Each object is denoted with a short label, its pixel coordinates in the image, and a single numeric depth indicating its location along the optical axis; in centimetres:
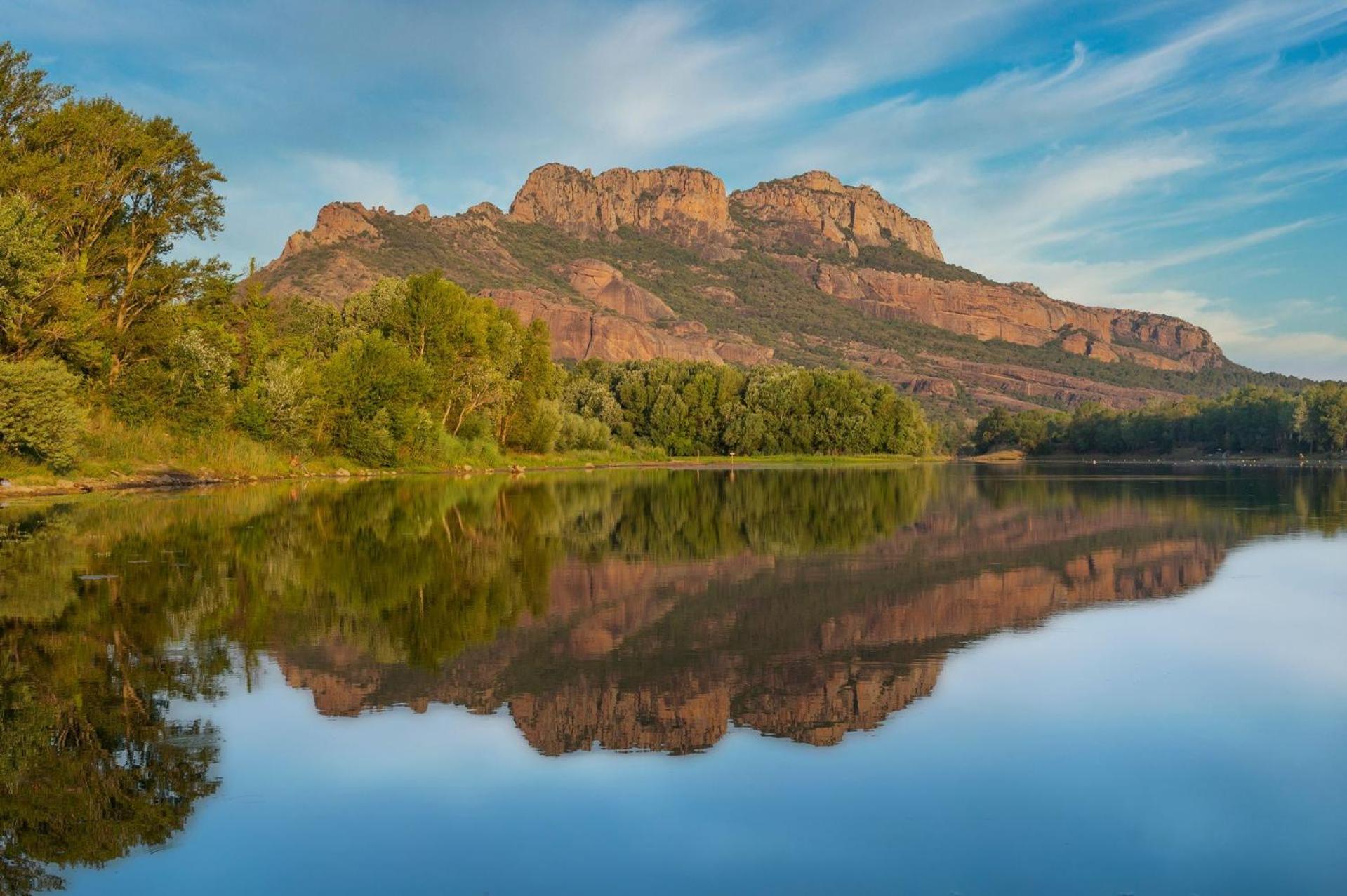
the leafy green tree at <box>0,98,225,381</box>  4122
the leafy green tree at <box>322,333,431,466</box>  6219
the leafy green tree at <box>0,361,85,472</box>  3469
